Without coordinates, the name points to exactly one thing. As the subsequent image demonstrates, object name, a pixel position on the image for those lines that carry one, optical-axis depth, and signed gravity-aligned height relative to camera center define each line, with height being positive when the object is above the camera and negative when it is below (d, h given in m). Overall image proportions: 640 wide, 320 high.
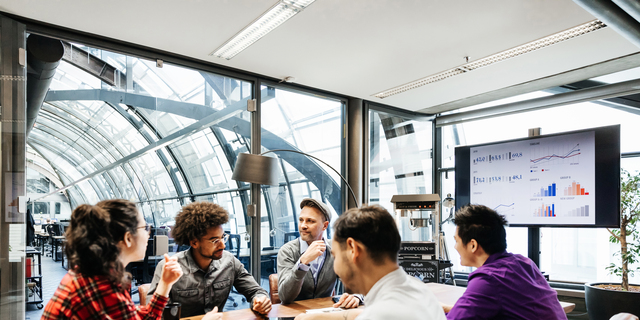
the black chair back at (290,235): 5.01 -0.82
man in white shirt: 1.36 -0.35
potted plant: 4.04 -1.19
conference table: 2.34 -0.86
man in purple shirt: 1.95 -0.56
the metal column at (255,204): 4.68 -0.42
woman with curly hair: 1.40 -0.34
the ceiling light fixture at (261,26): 3.08 +1.13
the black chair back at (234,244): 4.54 -0.83
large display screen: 4.49 -0.16
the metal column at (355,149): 5.61 +0.21
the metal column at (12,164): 3.19 +0.03
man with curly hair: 2.48 -0.61
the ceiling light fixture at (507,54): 3.44 +1.03
